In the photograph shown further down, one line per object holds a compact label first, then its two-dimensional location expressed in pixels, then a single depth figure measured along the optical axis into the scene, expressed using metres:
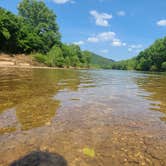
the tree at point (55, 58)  41.57
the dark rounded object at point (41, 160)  1.91
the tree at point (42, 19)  53.78
